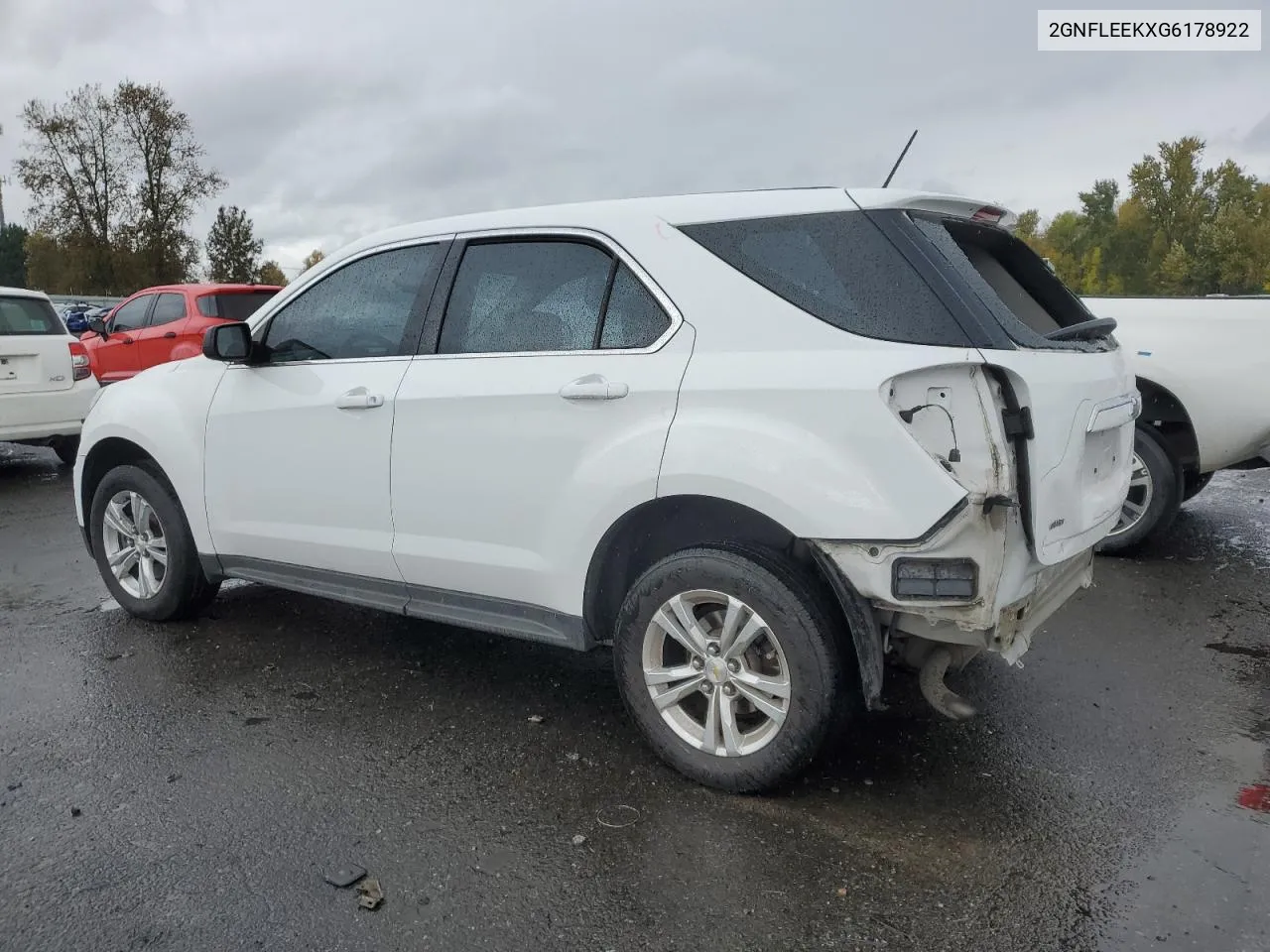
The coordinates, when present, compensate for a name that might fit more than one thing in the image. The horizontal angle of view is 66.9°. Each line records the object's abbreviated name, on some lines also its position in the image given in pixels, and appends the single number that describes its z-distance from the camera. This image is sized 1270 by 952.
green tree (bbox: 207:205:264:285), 60.91
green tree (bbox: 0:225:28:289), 70.12
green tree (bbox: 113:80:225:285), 46.66
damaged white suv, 2.73
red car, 12.42
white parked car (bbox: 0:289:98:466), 8.68
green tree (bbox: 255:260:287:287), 65.63
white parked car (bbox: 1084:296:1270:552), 5.43
